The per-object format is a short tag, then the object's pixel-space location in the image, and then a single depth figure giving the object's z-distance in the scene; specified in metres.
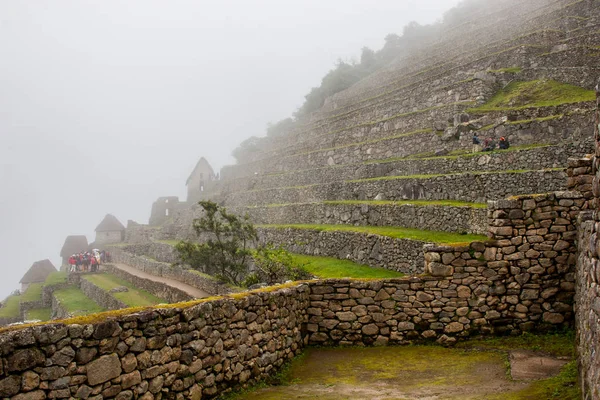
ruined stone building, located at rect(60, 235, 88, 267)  74.19
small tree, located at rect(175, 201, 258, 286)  24.84
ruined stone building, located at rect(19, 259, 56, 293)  66.75
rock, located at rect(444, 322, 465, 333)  10.27
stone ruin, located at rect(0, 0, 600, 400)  6.10
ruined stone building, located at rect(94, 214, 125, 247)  69.44
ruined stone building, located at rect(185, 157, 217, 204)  66.56
